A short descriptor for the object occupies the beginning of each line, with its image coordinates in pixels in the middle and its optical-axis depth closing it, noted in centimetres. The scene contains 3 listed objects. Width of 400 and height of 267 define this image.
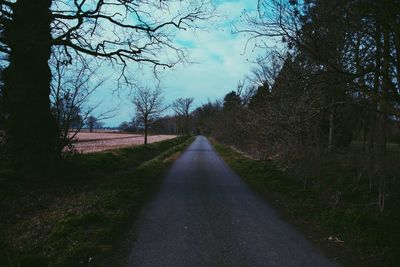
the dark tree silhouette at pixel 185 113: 12019
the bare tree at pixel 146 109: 4003
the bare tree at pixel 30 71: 1382
